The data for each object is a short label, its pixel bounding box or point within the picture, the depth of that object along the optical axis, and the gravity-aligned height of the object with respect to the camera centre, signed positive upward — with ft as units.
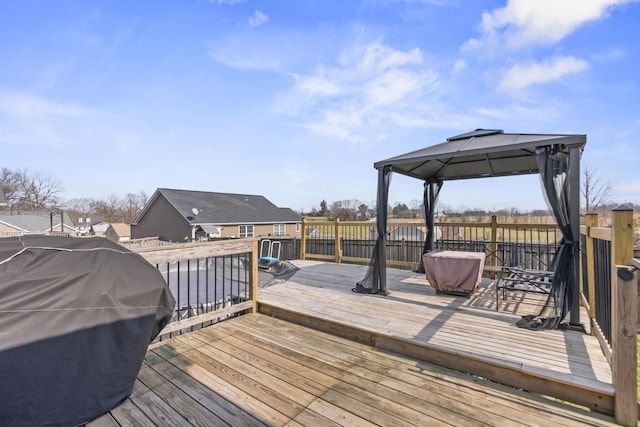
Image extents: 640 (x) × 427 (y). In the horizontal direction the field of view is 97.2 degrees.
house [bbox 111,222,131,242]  98.56 -5.35
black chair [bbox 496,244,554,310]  11.91 -2.87
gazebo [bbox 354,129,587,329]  9.89 +2.14
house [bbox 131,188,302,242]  65.72 -0.46
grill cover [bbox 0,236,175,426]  4.80 -2.11
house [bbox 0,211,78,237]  72.95 -1.80
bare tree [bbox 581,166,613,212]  42.45 +4.02
